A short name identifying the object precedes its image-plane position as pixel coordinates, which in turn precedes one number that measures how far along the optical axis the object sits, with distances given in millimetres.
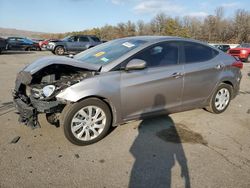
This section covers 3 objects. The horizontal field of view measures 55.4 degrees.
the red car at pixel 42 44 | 26422
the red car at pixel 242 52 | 18750
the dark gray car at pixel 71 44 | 19828
